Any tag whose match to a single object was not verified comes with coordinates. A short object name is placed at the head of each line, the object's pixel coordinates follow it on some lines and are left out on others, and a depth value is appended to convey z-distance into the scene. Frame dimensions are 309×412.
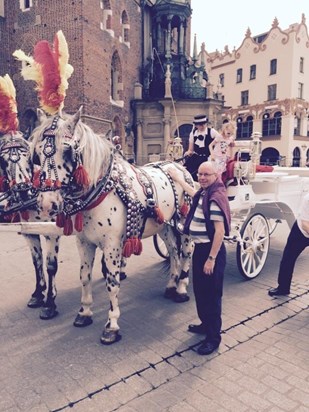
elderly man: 3.38
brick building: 16.69
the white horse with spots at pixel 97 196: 3.10
